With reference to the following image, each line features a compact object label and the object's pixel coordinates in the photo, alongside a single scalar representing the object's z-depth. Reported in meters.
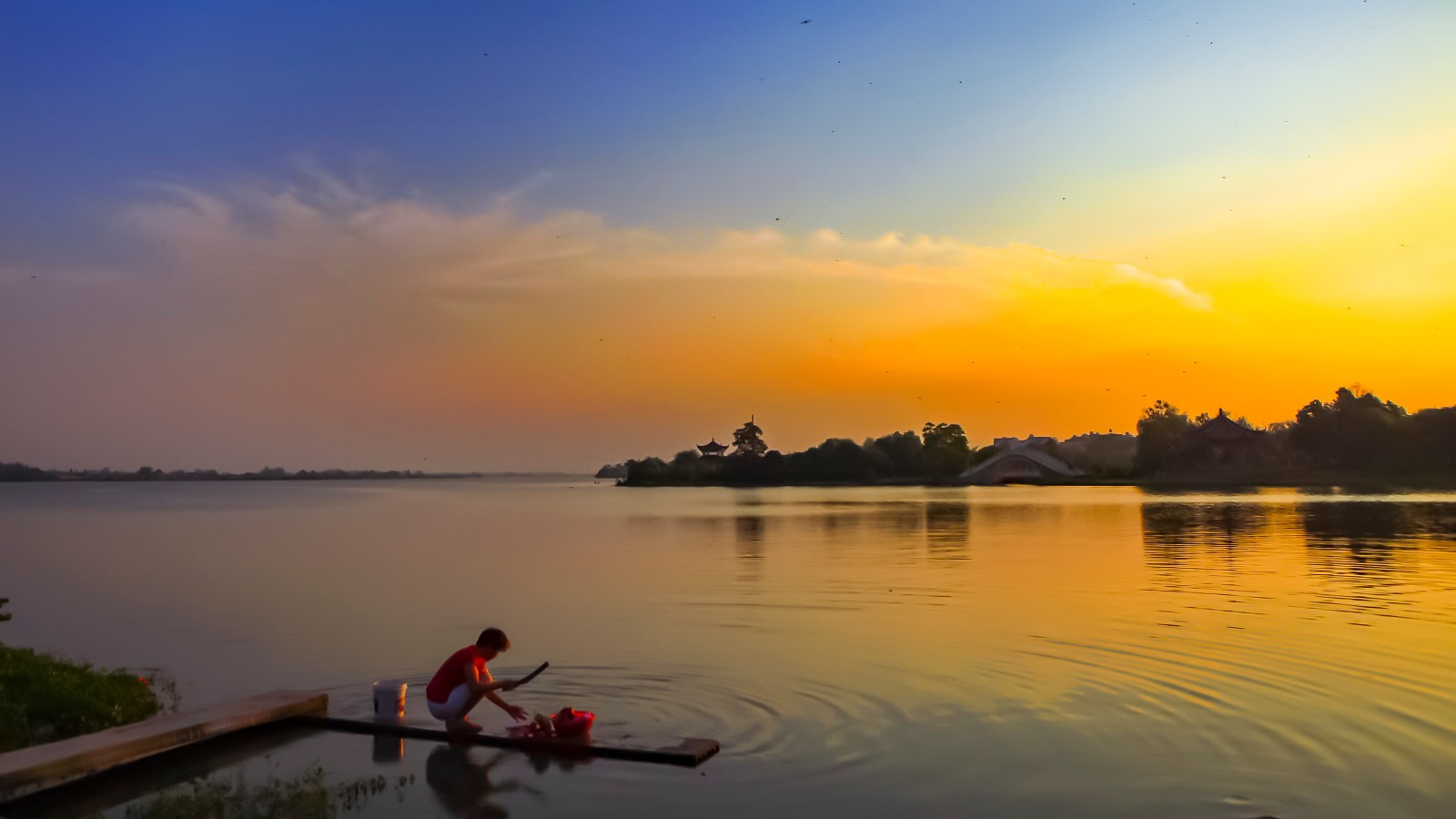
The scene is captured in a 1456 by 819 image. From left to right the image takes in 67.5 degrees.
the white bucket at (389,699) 11.55
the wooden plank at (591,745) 10.01
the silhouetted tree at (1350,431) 100.44
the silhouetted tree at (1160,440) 122.94
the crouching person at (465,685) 11.11
